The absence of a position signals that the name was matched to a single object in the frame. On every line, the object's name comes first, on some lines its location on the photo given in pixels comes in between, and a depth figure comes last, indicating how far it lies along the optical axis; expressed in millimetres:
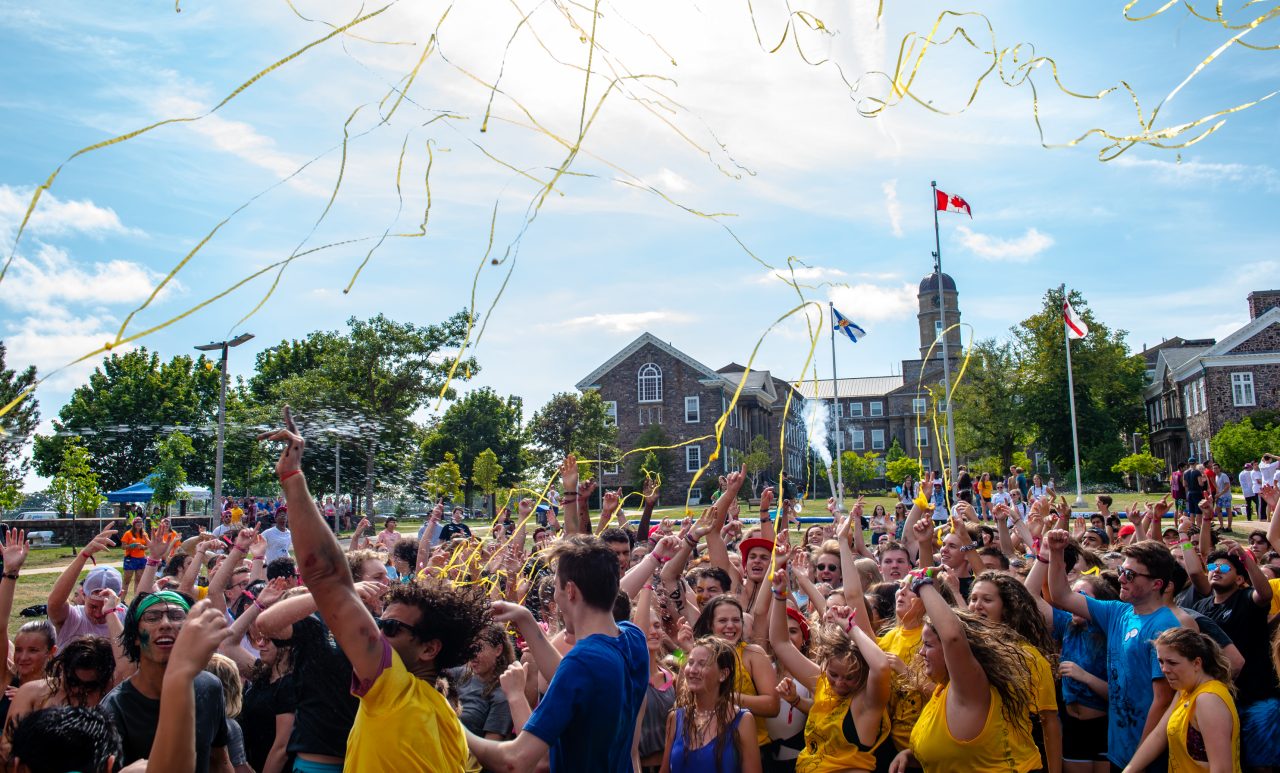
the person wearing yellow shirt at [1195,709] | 4719
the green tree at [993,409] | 63812
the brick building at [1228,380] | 57500
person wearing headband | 3949
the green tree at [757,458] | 63844
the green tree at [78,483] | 36438
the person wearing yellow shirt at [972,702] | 4387
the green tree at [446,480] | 48872
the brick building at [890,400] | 104875
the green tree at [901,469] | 60381
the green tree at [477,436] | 61219
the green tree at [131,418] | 72188
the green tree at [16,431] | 41294
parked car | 37531
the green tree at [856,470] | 67312
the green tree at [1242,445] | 42594
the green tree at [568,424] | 60219
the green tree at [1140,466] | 47912
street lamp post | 22266
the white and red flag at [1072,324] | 29844
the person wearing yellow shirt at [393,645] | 2723
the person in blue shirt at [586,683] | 3238
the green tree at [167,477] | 42531
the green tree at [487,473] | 53312
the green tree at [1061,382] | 61906
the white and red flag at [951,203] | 29781
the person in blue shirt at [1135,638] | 5414
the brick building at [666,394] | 68562
